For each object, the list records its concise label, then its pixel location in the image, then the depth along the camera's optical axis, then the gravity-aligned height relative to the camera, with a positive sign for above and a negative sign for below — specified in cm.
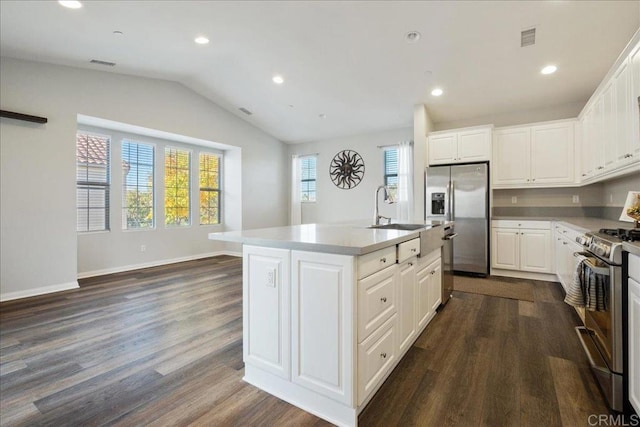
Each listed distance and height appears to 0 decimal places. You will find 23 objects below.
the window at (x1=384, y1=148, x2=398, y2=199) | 626 +98
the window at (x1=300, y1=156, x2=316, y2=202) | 742 +87
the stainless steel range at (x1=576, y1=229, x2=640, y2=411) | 158 -60
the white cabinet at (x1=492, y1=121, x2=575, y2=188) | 427 +87
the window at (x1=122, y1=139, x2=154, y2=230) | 523 +50
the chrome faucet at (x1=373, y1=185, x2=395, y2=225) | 268 +0
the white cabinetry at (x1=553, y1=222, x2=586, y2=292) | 293 -42
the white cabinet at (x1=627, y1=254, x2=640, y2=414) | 143 -58
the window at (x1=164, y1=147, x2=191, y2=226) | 583 +53
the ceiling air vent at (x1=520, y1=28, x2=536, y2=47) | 309 +187
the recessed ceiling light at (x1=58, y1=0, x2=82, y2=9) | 284 +202
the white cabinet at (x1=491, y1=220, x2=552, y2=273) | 425 -48
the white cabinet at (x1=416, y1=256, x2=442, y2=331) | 238 -68
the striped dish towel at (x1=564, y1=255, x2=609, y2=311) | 172 -46
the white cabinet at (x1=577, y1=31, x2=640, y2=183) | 228 +86
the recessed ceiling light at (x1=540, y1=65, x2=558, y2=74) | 364 +178
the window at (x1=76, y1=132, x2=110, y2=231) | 472 +51
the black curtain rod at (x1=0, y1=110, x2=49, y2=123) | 345 +116
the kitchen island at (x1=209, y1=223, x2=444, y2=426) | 150 -56
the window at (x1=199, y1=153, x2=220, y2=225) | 645 +55
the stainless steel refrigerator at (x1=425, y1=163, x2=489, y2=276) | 449 +9
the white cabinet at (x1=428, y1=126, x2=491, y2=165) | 460 +108
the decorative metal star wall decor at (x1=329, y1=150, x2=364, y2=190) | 667 +101
